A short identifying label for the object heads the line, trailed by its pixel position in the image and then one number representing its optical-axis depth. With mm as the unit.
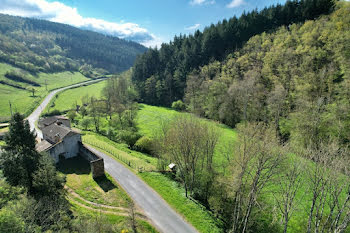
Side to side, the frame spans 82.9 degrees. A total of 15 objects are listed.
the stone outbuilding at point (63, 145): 38184
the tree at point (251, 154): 18500
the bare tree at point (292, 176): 15547
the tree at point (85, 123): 66375
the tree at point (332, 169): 14152
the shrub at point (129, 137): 53031
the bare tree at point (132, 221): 22761
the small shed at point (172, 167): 35875
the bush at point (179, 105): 88931
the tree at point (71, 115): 74500
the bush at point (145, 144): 49844
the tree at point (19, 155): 24438
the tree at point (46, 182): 24375
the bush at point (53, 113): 84169
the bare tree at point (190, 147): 27719
